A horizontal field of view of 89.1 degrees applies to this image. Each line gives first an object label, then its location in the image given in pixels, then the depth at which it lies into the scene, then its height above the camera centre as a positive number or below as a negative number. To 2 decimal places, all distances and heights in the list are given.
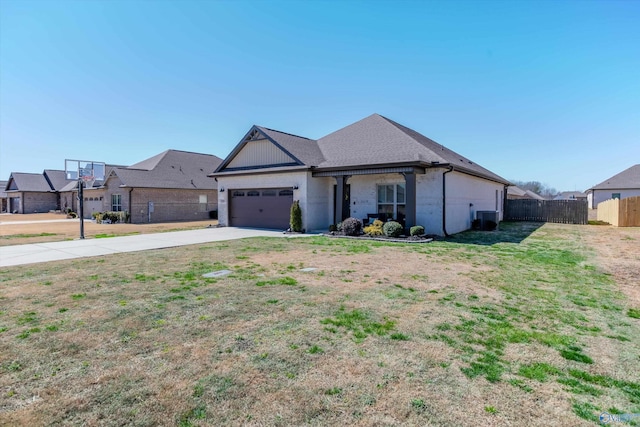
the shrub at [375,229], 14.45 -0.98
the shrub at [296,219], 16.67 -0.60
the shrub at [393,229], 13.82 -0.93
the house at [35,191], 41.04 +2.20
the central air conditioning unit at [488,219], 18.06 -0.68
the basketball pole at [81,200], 15.05 +0.37
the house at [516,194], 42.59 +1.86
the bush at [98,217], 26.32 -0.77
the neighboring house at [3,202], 46.16 +0.83
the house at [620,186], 36.84 +2.40
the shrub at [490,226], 18.03 -1.05
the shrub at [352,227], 14.77 -0.91
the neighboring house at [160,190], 26.28 +1.49
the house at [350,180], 14.47 +1.42
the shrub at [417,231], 13.57 -1.00
